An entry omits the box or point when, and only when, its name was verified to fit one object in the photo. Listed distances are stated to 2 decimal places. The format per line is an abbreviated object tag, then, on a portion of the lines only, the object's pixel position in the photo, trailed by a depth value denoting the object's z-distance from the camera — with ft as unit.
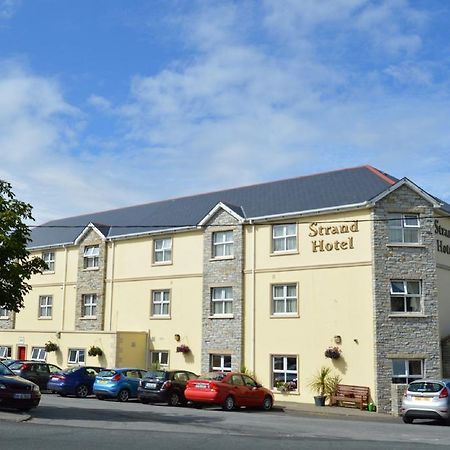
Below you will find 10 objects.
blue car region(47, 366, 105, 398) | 91.91
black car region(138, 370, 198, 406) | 84.12
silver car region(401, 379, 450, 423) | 69.26
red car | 78.76
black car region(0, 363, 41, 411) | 62.69
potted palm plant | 90.68
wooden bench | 87.04
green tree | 65.05
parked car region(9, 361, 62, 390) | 98.07
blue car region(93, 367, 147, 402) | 88.33
